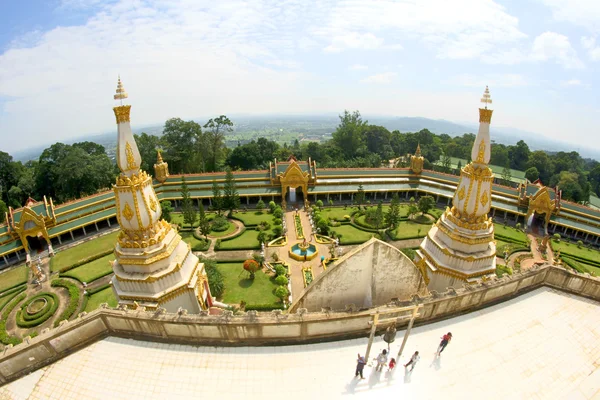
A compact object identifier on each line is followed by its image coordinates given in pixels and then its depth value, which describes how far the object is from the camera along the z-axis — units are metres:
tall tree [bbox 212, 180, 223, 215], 47.19
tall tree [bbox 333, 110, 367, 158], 82.56
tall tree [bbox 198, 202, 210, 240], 38.97
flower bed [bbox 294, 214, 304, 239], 41.07
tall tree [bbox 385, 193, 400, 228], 41.59
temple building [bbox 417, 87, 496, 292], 21.17
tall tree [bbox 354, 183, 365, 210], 50.16
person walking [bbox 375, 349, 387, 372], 11.55
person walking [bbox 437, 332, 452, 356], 12.31
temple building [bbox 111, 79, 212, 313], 19.86
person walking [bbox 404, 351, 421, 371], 11.78
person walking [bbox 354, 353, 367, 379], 11.22
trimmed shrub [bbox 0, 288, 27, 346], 24.17
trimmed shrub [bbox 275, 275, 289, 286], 29.17
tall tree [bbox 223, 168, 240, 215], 47.66
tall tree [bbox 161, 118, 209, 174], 63.91
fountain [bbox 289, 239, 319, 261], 35.44
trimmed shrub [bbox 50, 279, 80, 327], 27.02
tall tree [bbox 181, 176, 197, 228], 41.38
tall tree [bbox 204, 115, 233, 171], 67.31
